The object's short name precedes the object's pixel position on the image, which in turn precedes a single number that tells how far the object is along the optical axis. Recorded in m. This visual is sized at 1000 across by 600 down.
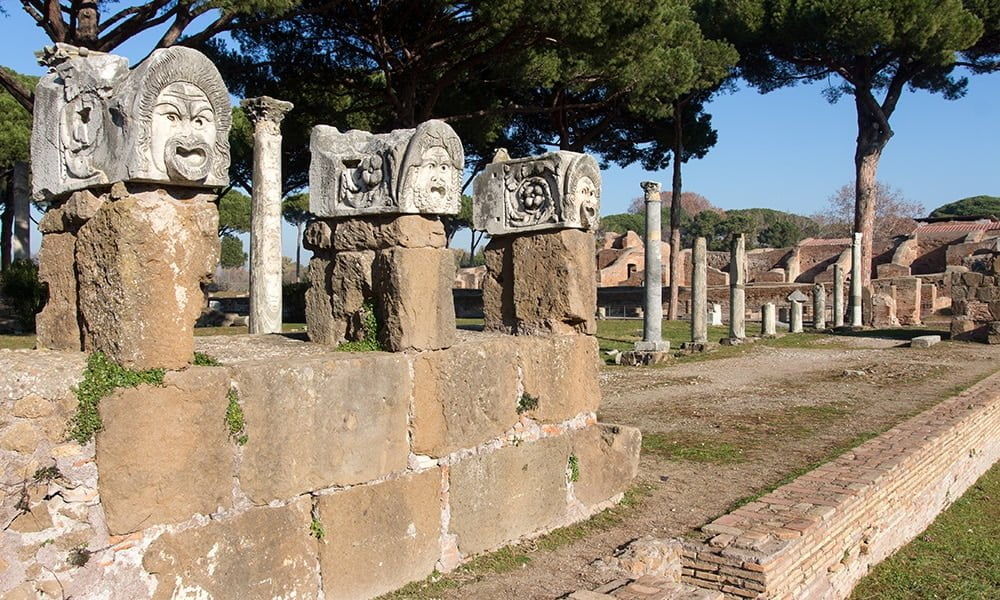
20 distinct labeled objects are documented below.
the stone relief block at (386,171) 4.49
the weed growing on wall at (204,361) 3.58
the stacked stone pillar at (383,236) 4.45
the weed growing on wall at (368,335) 4.50
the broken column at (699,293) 18.14
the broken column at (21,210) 21.41
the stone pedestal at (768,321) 21.91
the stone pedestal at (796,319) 23.84
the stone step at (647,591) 3.68
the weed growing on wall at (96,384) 3.09
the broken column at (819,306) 26.70
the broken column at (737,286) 19.64
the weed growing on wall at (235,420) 3.49
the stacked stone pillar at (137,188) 3.31
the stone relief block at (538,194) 5.54
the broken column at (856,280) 24.69
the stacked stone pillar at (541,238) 5.57
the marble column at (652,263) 16.52
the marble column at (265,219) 11.26
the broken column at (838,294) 25.80
